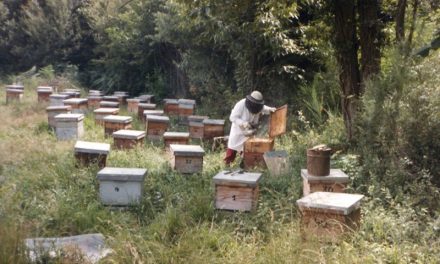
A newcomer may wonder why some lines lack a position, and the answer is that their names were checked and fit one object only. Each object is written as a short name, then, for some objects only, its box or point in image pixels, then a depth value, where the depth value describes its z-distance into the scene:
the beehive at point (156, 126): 9.11
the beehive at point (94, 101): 12.57
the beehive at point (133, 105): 12.43
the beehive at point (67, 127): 8.89
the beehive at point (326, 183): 4.95
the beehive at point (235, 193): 4.89
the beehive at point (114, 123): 9.11
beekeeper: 7.38
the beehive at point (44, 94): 13.59
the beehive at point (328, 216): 3.99
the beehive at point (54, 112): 9.92
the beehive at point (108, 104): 11.22
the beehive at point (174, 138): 8.19
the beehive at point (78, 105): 11.32
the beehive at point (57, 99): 11.92
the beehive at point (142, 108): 11.58
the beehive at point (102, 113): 10.28
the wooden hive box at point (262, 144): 7.04
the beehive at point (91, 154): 6.34
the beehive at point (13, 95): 13.80
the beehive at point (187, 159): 6.52
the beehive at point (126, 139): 7.84
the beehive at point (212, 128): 9.10
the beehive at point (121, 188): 5.18
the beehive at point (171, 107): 12.02
